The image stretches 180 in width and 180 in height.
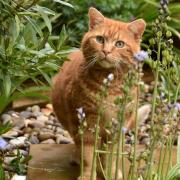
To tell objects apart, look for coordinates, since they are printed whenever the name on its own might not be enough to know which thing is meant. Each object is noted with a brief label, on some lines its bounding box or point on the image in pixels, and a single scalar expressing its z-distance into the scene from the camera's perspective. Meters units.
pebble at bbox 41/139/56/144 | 5.73
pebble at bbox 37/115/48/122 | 6.47
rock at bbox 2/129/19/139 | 5.68
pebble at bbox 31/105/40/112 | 6.73
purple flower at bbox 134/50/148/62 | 2.54
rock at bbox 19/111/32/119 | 6.51
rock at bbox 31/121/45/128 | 6.22
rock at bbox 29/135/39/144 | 5.72
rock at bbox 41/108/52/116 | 6.74
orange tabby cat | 4.28
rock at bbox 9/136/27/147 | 5.54
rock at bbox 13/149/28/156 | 5.32
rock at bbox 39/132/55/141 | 5.84
